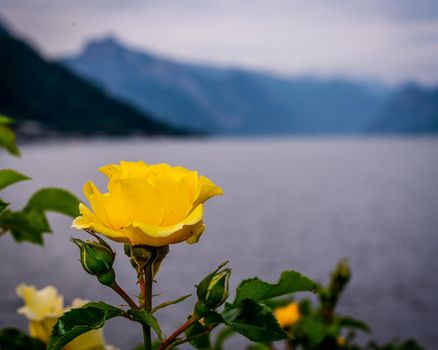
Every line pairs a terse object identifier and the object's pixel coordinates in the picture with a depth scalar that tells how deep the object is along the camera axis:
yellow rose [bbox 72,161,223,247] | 0.97
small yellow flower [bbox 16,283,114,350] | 1.43
